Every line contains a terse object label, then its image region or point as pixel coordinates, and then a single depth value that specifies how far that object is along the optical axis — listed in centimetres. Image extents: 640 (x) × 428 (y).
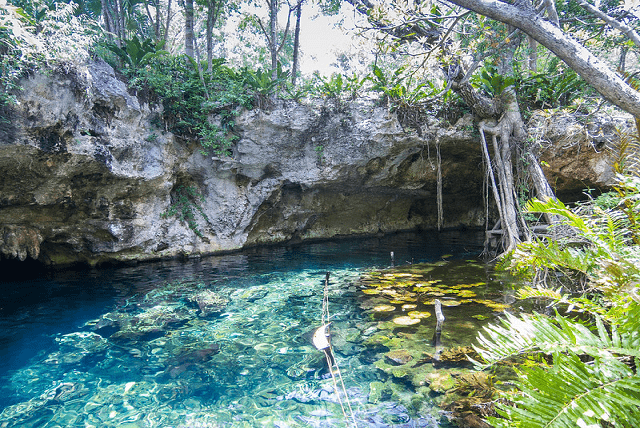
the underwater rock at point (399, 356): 368
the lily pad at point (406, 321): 464
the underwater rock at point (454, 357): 359
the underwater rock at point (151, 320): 460
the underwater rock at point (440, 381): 315
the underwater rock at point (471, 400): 267
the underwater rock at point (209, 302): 544
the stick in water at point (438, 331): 361
